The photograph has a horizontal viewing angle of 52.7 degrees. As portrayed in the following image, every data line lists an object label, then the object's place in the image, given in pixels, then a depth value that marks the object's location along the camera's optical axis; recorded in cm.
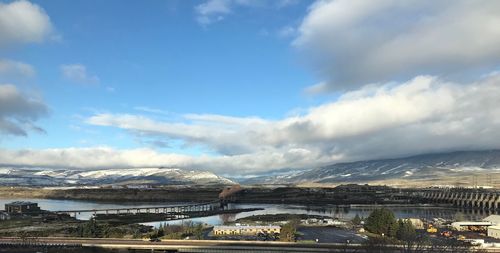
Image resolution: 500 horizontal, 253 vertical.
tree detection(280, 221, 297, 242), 7812
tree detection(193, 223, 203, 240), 8166
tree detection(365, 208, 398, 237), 8181
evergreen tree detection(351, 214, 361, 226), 10595
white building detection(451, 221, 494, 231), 9884
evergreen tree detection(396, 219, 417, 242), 6709
